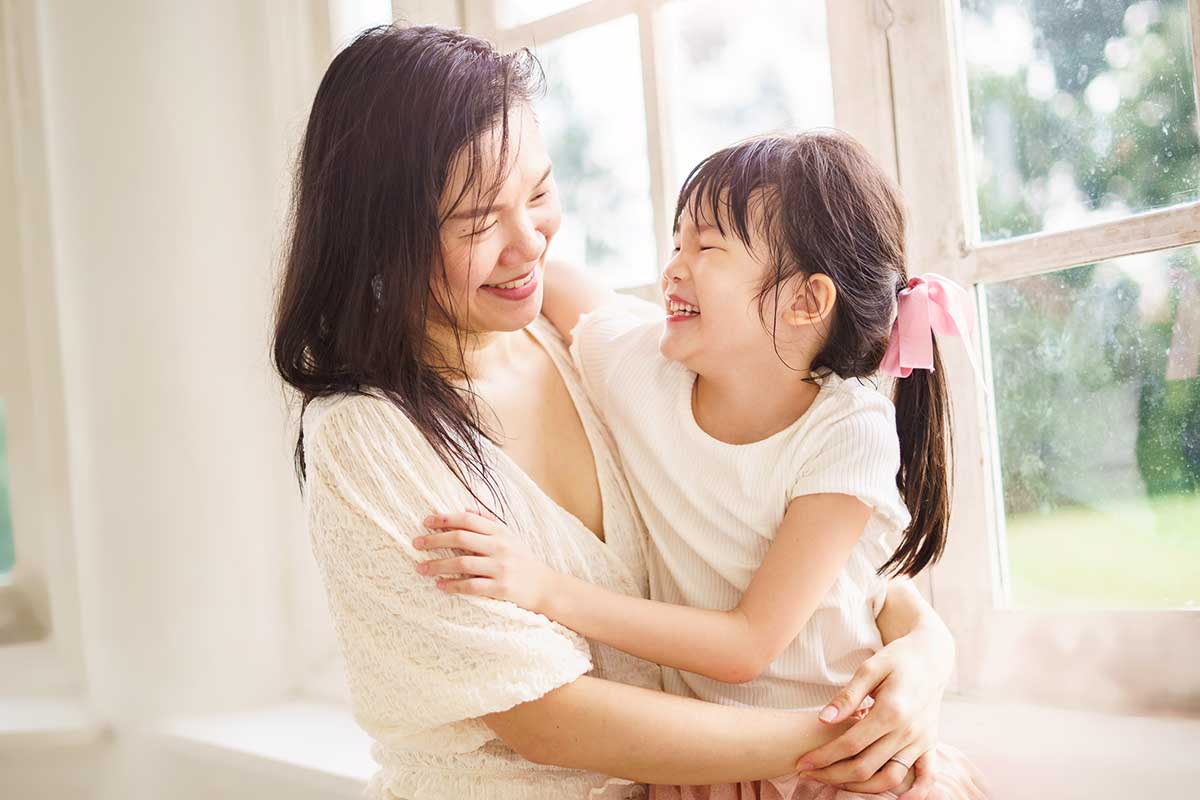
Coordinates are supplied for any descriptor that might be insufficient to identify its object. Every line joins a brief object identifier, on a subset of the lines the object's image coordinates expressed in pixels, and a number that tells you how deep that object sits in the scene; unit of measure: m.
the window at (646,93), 1.66
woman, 1.04
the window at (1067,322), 1.31
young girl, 1.07
